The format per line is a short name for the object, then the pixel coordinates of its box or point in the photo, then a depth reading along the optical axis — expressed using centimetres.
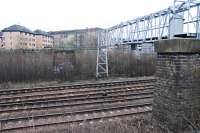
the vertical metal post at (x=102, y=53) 2058
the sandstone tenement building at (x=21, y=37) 8128
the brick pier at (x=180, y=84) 558
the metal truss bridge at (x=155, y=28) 712
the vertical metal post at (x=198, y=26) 668
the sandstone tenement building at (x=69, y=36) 5607
